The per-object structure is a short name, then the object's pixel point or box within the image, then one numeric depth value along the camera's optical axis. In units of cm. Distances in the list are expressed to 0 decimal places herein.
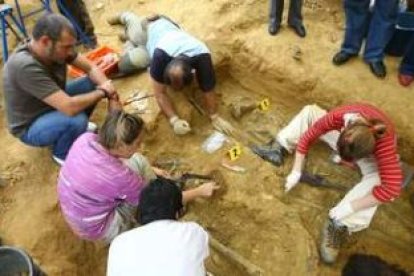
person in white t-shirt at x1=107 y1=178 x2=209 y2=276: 240
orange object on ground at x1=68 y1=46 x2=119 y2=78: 489
